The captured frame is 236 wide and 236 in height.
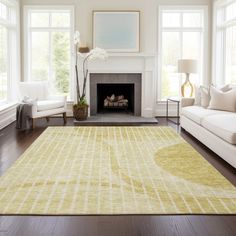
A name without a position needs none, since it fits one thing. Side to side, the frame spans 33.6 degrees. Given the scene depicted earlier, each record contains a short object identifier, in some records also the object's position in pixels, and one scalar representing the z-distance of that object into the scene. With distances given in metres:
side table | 7.89
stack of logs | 9.07
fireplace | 8.63
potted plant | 7.83
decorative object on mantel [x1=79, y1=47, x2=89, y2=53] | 8.38
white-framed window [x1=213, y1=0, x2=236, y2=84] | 7.70
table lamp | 7.78
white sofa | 4.25
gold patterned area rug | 2.94
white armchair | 7.41
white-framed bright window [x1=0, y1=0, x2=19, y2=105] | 7.67
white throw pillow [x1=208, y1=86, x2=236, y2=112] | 5.84
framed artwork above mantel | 8.46
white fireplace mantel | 8.52
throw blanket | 6.85
